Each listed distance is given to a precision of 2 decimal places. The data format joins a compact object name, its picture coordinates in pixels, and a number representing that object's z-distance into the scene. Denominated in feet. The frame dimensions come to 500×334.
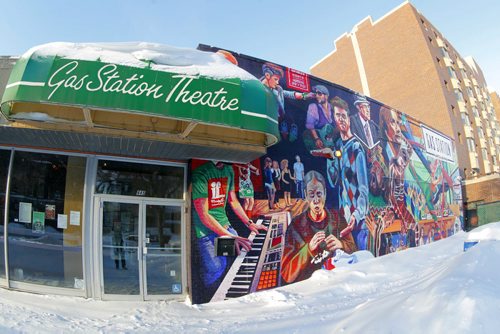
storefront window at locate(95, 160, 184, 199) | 22.17
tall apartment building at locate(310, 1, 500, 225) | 96.68
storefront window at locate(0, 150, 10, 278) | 20.30
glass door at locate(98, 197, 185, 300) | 21.52
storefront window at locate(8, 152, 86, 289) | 20.54
